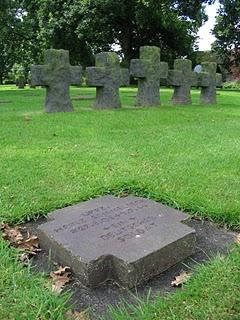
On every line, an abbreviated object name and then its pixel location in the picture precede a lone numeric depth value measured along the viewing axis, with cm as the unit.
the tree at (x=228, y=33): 2514
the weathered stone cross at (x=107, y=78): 838
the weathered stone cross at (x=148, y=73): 918
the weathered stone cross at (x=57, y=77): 771
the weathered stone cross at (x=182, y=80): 1005
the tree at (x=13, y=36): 1967
